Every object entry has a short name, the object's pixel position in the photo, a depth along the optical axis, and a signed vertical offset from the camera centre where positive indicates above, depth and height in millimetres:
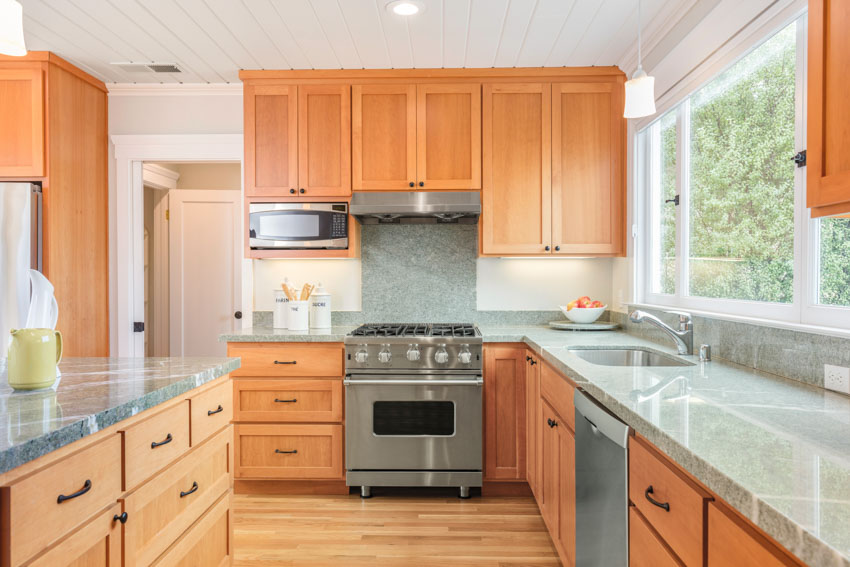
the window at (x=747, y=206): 1697 +309
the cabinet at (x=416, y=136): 3199 +878
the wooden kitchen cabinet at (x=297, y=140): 3213 +858
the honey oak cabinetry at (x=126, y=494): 962 -493
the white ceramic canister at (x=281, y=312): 3215 -193
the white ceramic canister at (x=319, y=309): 3209 -175
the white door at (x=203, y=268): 4309 +101
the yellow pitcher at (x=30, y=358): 1313 -197
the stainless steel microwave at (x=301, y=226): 3197 +330
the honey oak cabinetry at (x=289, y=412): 2934 -733
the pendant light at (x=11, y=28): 1519 +740
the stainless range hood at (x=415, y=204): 3088 +452
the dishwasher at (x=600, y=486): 1417 -620
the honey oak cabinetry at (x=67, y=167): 2973 +668
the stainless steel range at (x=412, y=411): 2865 -718
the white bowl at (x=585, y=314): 3129 -201
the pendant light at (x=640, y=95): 1825 +646
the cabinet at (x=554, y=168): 3197 +684
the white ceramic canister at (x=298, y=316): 3143 -213
